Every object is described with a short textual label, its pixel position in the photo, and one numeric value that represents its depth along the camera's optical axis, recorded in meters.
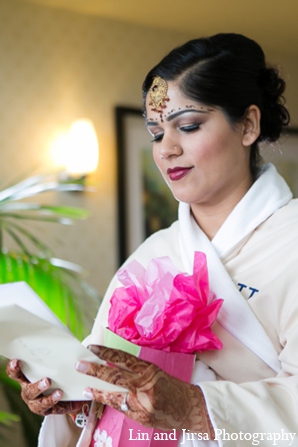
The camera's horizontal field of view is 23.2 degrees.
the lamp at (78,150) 3.84
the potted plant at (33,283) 2.62
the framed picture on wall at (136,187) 4.14
